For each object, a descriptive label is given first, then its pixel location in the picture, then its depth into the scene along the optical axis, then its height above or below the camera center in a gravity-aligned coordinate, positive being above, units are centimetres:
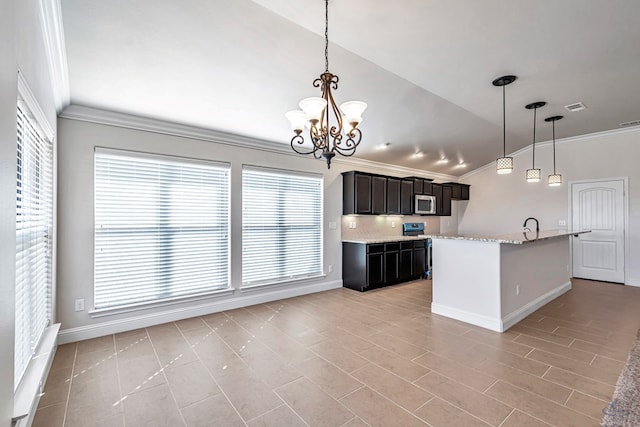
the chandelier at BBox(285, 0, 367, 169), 208 +71
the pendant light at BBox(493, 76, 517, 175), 337 +66
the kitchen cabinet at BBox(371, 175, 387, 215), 558 +35
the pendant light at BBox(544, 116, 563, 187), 464 +55
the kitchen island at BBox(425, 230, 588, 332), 340 -82
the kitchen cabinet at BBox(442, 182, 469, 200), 737 +57
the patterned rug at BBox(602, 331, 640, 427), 184 -130
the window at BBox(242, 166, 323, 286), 438 -19
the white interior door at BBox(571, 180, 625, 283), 552 -32
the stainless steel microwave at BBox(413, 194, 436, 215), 644 +18
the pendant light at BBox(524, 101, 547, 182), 413 +60
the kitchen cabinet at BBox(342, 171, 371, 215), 530 +37
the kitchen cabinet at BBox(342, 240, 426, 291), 511 -93
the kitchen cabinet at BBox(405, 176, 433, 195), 638 +62
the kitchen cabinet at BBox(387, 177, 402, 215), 586 +35
